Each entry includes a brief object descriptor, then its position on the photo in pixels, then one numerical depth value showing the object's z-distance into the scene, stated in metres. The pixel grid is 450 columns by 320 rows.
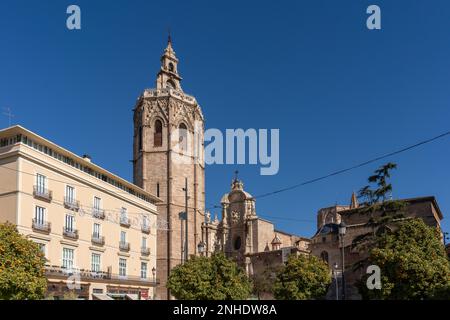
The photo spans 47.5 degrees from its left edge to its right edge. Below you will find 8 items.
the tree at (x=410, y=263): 27.11
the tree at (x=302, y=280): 38.16
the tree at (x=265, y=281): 57.28
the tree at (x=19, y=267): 24.89
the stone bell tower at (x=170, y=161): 61.34
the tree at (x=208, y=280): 33.00
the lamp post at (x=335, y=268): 51.58
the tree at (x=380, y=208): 35.75
